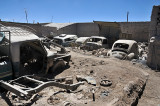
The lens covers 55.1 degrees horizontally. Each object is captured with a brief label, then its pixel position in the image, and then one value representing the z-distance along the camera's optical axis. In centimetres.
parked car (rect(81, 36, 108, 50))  1510
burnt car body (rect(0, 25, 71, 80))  466
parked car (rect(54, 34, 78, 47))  1711
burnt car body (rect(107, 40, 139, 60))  1064
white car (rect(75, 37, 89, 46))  1726
